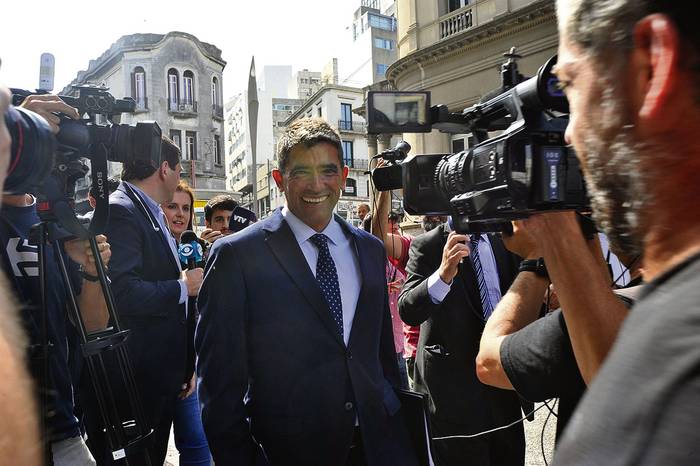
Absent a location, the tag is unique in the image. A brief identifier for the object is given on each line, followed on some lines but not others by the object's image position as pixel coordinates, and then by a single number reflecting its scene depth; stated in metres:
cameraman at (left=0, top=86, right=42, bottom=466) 0.64
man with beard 0.59
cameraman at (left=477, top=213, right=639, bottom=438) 1.29
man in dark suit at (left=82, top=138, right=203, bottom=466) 2.77
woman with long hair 3.35
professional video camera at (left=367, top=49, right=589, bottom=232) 1.31
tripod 1.98
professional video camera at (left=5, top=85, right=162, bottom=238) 1.98
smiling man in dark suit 2.04
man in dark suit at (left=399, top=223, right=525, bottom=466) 2.86
